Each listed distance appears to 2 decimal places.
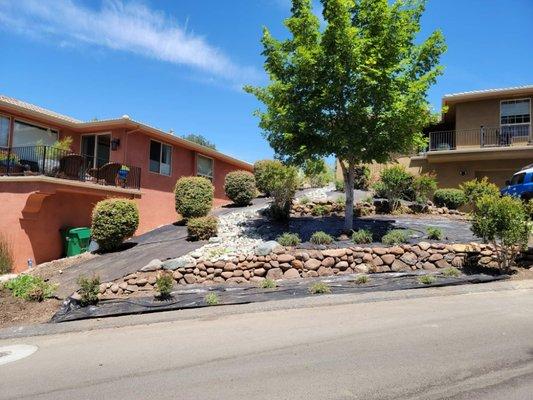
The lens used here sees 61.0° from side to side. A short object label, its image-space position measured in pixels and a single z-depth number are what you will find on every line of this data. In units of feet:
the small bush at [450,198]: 58.49
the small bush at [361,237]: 39.04
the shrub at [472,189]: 52.85
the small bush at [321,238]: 38.91
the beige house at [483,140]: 73.87
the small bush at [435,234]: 39.70
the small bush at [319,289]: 31.01
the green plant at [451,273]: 33.14
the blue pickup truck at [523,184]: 57.21
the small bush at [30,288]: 32.83
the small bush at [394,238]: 38.06
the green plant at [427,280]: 31.89
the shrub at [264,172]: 50.98
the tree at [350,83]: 38.93
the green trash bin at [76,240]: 48.83
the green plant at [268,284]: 32.07
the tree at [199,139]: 154.22
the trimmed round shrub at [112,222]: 42.83
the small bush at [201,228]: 43.19
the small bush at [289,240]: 38.83
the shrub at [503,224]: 32.91
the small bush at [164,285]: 30.66
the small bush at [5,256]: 45.65
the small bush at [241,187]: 59.57
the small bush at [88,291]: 30.55
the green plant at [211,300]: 30.01
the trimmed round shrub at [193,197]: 50.49
